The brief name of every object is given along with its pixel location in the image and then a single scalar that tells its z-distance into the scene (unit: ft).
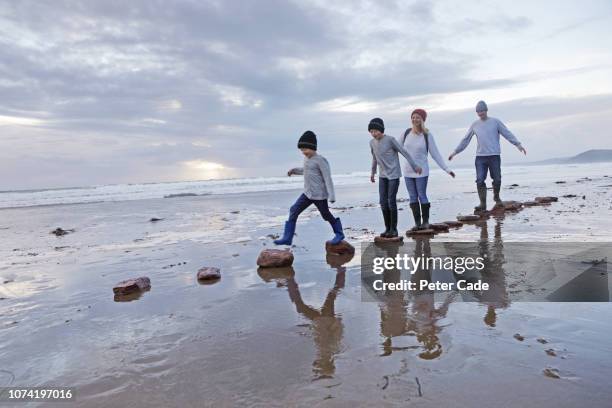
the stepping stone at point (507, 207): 32.71
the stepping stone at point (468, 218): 28.30
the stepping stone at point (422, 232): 24.14
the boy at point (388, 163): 23.09
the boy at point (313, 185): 21.36
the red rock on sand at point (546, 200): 37.22
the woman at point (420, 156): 24.17
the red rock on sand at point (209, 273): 16.40
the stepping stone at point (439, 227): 25.20
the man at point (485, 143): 31.19
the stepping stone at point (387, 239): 22.33
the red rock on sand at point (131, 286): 14.94
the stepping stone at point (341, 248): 20.20
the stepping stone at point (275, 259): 18.06
